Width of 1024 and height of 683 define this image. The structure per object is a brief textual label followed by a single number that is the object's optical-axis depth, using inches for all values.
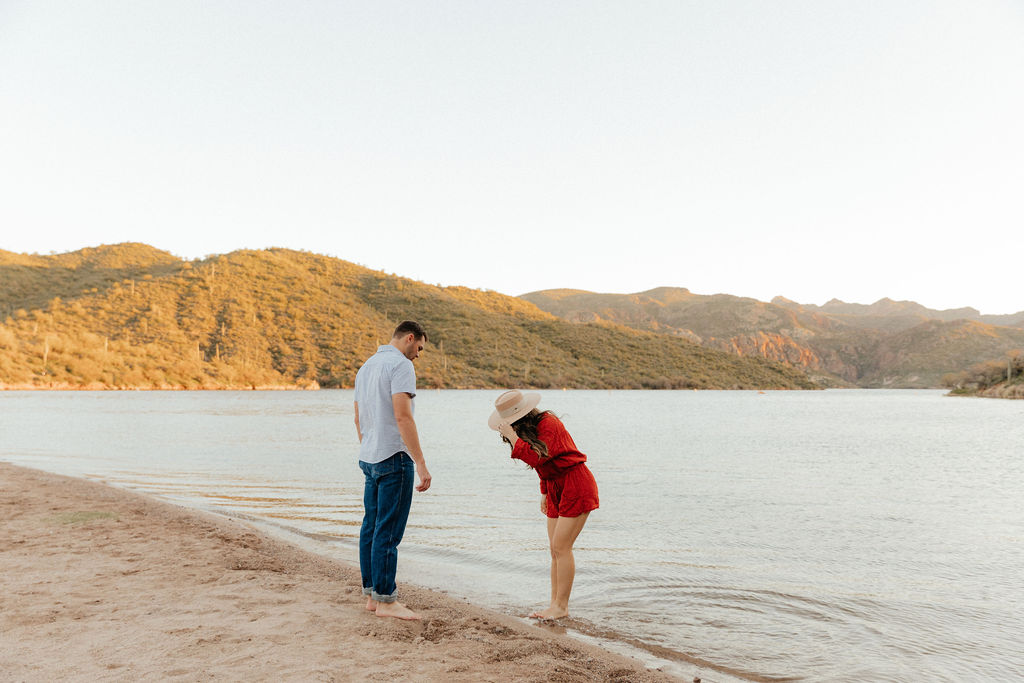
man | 179.6
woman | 193.0
